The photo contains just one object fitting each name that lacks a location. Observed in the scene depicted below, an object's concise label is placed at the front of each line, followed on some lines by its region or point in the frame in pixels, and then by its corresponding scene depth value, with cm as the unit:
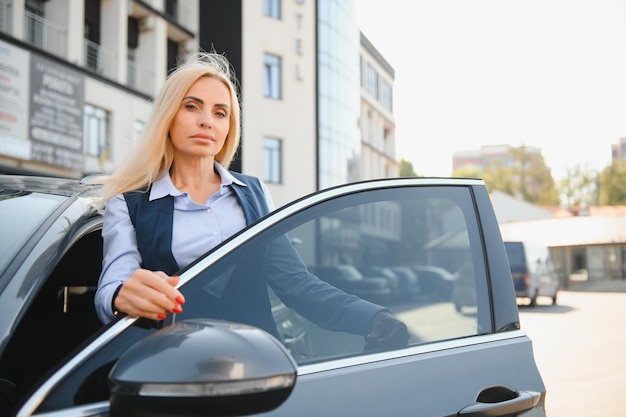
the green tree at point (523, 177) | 7625
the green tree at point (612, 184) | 6347
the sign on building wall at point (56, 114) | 1780
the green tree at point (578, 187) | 6494
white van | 2006
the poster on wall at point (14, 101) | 1667
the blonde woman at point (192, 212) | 146
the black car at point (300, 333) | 109
